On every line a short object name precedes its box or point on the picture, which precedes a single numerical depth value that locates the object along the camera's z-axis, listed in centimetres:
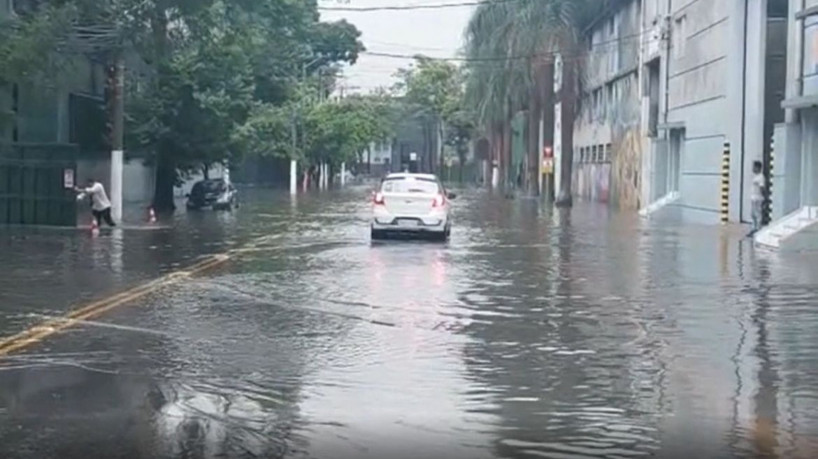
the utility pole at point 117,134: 3550
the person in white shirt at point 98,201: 3397
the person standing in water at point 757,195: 3262
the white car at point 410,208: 2933
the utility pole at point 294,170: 8131
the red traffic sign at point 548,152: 6506
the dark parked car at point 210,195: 5294
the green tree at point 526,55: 5716
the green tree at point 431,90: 12912
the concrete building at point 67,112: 3112
